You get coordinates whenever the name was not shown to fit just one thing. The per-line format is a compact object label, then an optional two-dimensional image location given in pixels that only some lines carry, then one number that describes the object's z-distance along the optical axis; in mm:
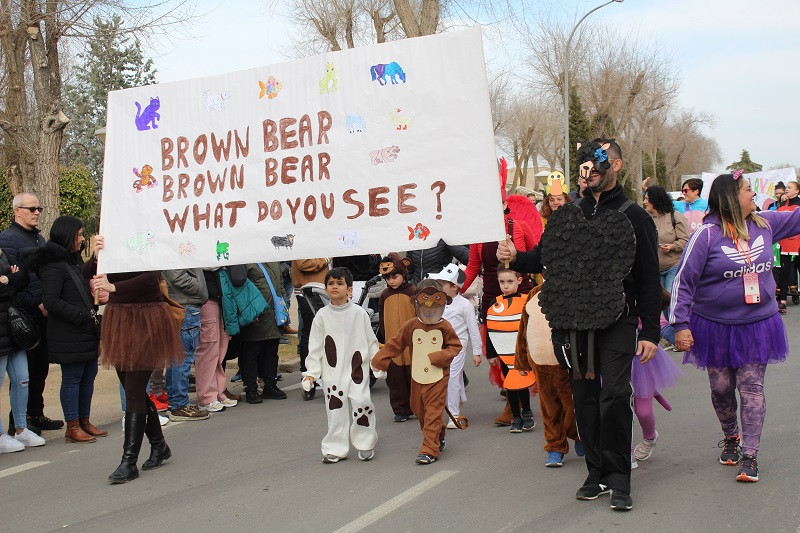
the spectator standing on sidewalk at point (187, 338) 8930
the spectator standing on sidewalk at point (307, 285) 10016
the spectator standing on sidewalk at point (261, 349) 9820
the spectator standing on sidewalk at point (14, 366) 7777
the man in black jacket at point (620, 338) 5285
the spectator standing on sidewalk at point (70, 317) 7750
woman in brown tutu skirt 6668
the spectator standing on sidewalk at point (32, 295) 8094
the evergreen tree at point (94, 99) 44250
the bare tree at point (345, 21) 28531
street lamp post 30234
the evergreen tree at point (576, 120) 48312
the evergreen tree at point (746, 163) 92281
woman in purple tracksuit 5711
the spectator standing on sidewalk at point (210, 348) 9375
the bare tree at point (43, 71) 11961
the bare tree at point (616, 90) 48625
